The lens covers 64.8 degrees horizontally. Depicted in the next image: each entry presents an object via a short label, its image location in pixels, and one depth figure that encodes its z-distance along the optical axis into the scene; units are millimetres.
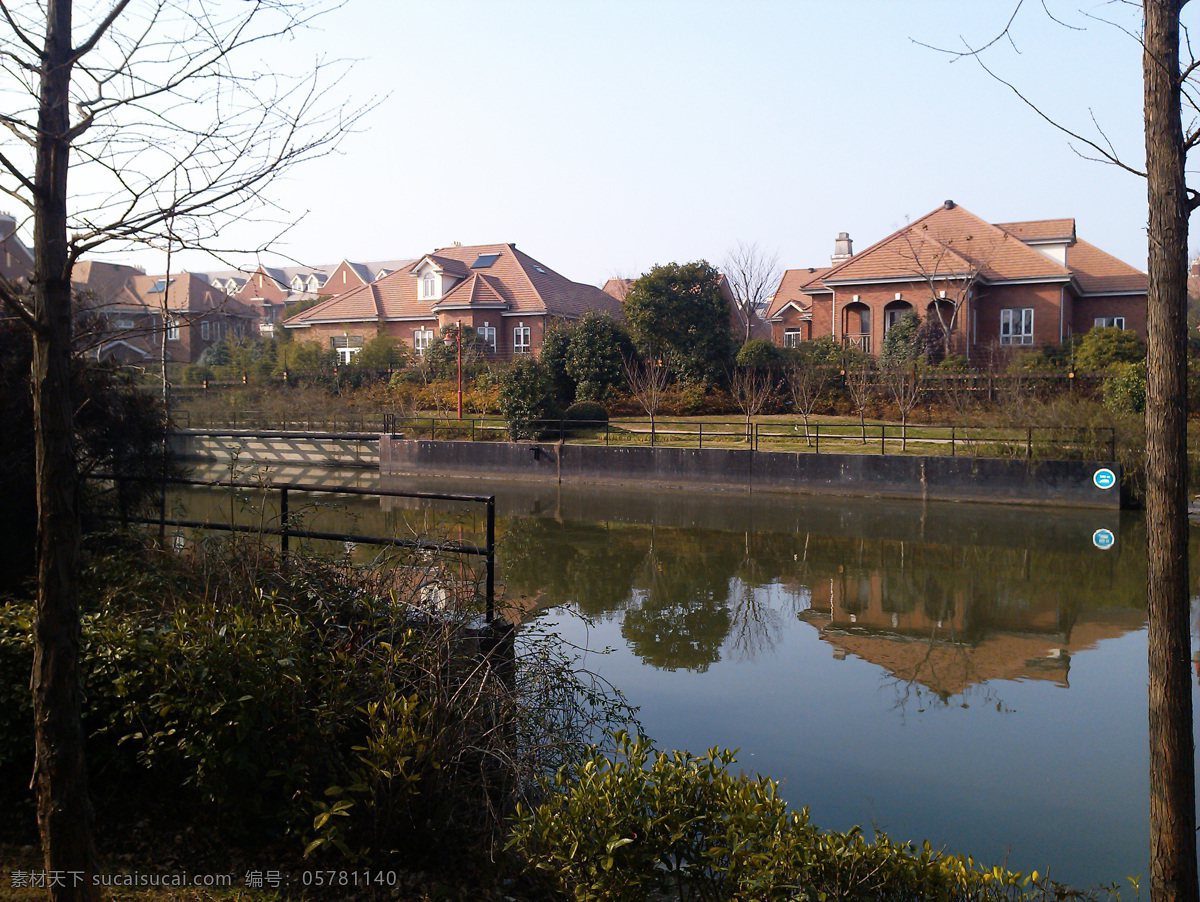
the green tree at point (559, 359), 34969
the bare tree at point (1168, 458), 3066
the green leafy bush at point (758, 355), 33875
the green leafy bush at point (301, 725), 3715
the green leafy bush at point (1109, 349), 28578
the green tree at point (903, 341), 33500
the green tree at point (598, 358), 34312
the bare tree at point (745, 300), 57719
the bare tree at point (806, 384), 27984
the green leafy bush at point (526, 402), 29484
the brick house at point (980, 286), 35500
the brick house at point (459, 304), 44906
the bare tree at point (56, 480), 3029
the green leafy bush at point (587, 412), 30312
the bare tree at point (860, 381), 27562
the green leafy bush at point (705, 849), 3020
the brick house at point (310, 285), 65188
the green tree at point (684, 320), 34406
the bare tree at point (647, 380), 31327
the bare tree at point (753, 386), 29970
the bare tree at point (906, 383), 26925
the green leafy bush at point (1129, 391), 21656
